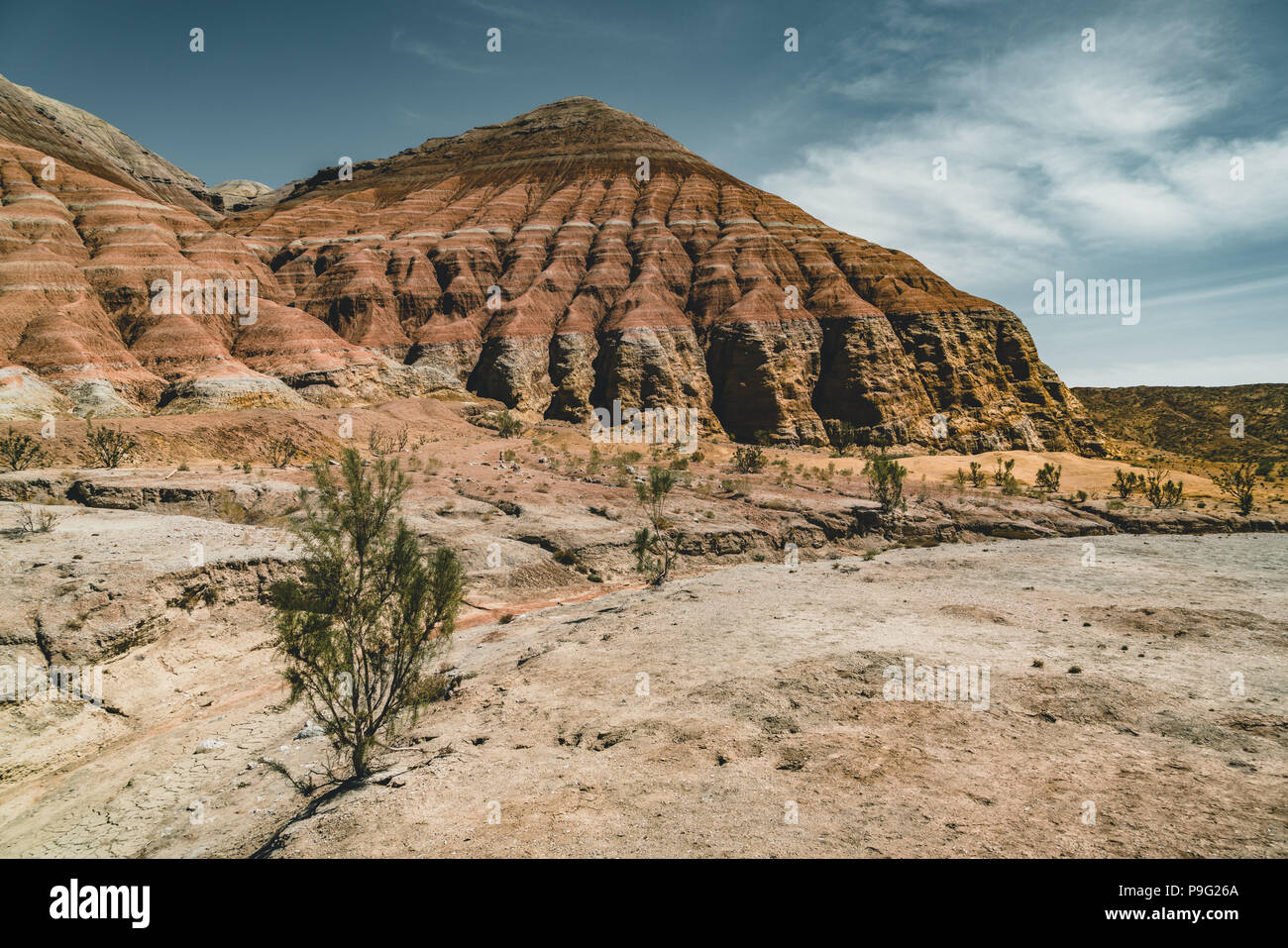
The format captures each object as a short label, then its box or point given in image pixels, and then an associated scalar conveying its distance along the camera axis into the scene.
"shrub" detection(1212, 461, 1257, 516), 29.36
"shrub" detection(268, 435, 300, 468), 28.53
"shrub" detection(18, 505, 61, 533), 14.11
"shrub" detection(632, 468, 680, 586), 19.98
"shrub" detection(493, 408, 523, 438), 42.34
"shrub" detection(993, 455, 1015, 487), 37.25
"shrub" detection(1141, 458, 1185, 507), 30.99
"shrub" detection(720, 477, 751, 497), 29.16
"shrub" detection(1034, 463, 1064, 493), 35.67
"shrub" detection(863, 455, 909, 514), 28.47
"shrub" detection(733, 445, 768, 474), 36.47
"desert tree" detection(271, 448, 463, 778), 8.30
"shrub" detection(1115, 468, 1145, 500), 32.85
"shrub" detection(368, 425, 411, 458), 31.80
